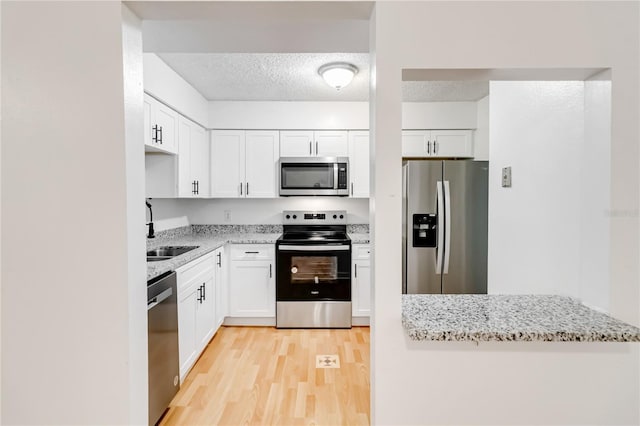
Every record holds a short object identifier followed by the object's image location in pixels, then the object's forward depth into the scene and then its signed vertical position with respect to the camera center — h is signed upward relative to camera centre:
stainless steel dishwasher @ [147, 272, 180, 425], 1.69 -0.77
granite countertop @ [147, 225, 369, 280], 2.09 -0.33
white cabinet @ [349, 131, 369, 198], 3.51 +0.45
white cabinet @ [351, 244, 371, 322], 3.24 -0.76
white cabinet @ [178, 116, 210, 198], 2.82 +0.45
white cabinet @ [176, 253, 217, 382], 2.17 -0.78
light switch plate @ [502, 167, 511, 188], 1.68 +0.15
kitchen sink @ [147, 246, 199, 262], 2.77 -0.38
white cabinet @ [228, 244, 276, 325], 3.23 -0.77
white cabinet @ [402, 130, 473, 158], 3.52 +0.69
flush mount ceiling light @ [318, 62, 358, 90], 2.45 +1.04
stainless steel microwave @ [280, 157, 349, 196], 3.39 +0.33
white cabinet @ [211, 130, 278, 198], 3.49 +0.48
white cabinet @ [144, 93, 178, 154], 2.25 +0.61
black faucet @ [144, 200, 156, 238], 2.78 -0.17
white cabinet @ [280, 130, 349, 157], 3.49 +0.70
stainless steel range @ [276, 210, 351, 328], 3.19 -0.78
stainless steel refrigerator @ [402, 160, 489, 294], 2.89 -0.17
